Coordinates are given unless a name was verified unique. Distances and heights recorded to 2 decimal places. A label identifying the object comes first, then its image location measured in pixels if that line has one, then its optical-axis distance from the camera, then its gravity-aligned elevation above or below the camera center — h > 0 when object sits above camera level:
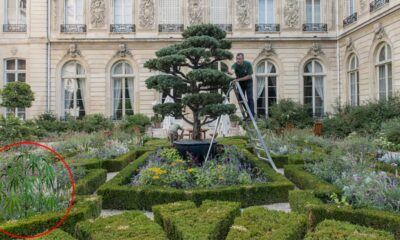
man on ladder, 6.99 +1.06
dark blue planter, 6.93 -0.41
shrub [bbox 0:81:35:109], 14.02 +1.37
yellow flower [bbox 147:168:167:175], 5.34 -0.66
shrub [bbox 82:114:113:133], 15.15 +0.20
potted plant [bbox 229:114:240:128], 15.25 +0.36
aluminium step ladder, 6.68 +0.39
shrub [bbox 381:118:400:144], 9.14 -0.10
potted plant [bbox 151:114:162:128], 15.71 +0.29
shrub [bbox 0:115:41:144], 11.00 -0.06
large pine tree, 6.94 +1.01
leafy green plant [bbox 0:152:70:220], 2.39 -0.55
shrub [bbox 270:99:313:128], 15.05 +0.62
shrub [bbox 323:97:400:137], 11.41 +0.33
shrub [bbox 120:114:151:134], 14.78 +0.29
